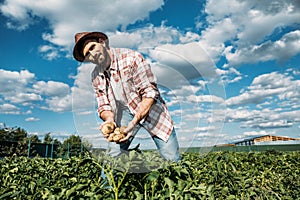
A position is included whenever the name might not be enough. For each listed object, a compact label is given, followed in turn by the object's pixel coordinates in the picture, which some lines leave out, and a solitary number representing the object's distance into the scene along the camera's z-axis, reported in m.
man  1.97
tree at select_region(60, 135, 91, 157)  19.23
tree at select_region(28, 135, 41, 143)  25.12
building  32.17
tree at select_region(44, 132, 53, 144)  25.34
